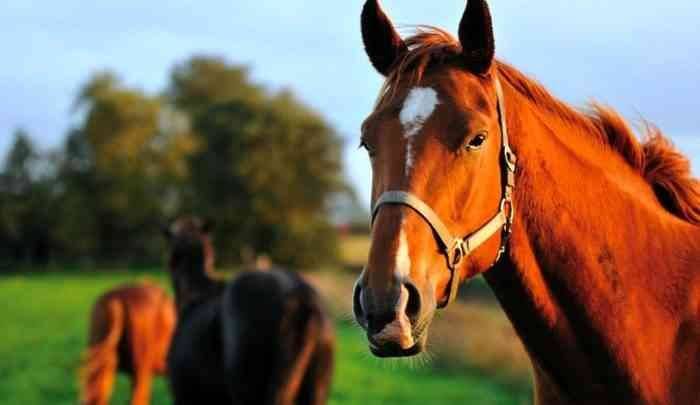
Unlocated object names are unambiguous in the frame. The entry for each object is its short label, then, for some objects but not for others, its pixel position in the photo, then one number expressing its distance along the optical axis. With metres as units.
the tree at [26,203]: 59.06
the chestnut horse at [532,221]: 3.01
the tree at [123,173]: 61.62
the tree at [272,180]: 55.56
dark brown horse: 8.43
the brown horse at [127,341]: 12.77
